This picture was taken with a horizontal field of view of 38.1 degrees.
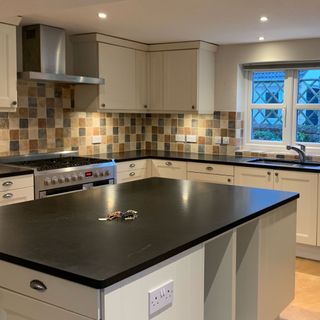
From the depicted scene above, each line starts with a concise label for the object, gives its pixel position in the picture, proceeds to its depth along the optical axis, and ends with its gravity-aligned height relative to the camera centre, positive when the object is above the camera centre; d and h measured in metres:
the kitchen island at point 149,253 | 1.57 -0.51
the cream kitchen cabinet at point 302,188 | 4.40 -0.66
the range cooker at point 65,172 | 3.88 -0.47
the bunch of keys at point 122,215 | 2.28 -0.48
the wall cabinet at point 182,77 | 5.18 +0.48
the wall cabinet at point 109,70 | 4.77 +0.52
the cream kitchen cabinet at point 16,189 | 3.57 -0.56
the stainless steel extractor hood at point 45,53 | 4.21 +0.61
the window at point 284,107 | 5.11 +0.14
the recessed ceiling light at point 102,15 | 3.75 +0.86
